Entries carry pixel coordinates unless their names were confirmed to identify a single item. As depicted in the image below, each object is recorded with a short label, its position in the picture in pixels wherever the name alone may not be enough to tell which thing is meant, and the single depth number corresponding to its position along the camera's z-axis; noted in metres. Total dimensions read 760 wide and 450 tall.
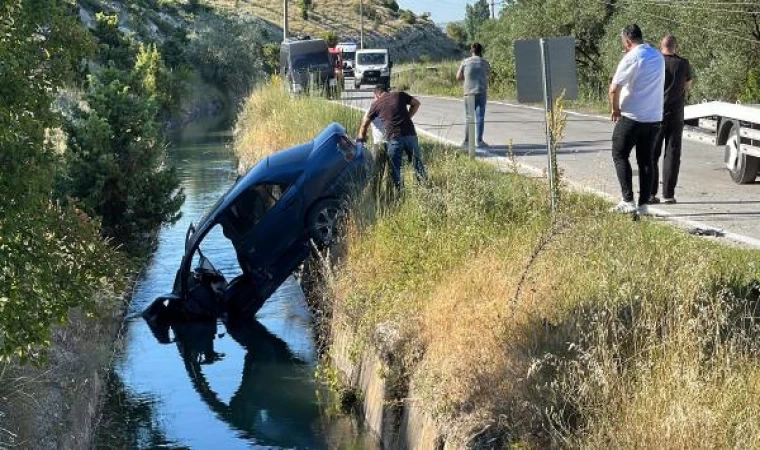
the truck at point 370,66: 60.09
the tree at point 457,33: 122.00
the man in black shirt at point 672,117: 13.20
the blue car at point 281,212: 14.47
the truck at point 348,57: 70.75
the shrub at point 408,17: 123.44
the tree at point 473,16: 110.82
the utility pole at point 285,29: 65.56
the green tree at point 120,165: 17.94
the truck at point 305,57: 46.61
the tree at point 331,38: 93.57
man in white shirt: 11.84
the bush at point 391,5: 128.50
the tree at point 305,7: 111.69
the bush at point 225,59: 60.03
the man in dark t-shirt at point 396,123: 15.41
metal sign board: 11.10
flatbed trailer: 14.91
